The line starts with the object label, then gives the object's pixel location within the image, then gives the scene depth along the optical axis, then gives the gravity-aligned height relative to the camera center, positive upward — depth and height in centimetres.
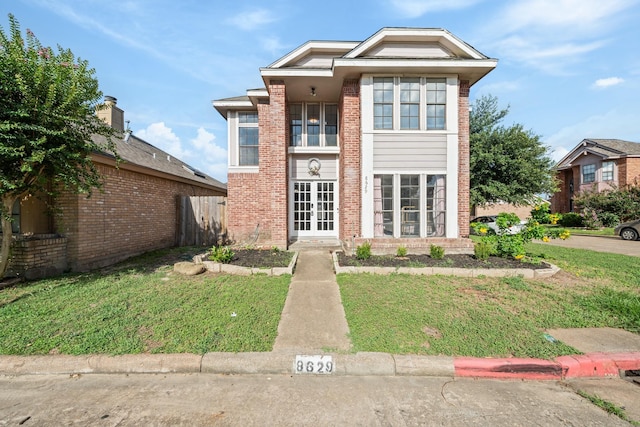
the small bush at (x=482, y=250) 720 -101
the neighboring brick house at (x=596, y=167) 2323 +444
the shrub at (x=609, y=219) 2033 -43
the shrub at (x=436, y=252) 754 -109
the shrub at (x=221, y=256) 699 -112
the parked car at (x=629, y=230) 1409 -92
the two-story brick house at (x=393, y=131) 864 +277
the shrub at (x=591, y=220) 2122 -53
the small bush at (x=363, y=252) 745 -108
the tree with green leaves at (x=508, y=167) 1591 +282
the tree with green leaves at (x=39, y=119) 488 +184
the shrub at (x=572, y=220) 2328 -59
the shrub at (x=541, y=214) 706 -2
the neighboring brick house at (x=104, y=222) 623 -23
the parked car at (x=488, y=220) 1660 -43
